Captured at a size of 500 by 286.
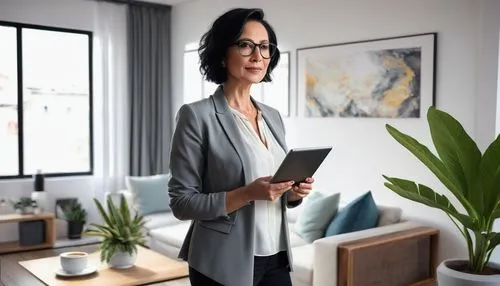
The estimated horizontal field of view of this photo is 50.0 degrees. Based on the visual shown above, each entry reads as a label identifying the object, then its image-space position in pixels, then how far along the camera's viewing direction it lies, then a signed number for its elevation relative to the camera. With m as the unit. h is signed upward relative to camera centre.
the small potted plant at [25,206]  4.77 -0.75
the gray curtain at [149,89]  5.65 +0.36
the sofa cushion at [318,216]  3.61 -0.62
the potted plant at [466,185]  1.70 -0.19
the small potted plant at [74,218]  5.15 -0.93
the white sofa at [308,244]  2.90 -0.81
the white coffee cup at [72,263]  2.87 -0.76
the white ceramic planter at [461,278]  1.66 -0.48
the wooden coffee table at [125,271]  2.79 -0.83
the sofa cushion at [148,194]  4.79 -0.65
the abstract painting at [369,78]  3.49 +0.33
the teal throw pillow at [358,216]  3.39 -0.59
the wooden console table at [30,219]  4.63 -0.99
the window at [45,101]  5.13 +0.21
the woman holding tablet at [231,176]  1.32 -0.13
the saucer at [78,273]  2.86 -0.81
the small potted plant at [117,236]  3.03 -0.64
